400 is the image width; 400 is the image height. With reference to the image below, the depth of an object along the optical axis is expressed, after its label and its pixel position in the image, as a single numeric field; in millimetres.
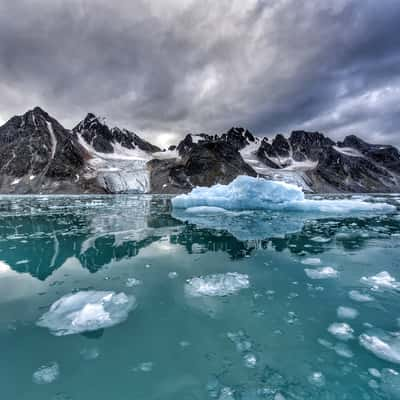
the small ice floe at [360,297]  5473
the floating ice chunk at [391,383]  3031
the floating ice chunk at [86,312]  4508
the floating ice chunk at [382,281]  6145
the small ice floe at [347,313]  4823
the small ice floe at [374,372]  3342
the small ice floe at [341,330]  4207
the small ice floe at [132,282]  6438
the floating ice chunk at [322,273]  6914
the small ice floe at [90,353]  3688
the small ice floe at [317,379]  3203
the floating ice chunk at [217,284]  5961
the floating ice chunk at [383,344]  3709
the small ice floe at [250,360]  3508
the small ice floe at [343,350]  3740
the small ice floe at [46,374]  3271
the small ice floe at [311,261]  8117
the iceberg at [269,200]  23953
